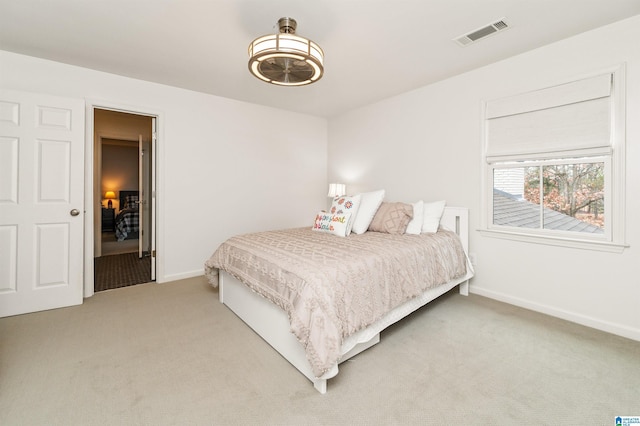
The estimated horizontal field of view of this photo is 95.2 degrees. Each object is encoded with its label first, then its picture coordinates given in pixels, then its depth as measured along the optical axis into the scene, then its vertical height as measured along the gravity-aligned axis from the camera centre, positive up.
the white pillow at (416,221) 3.09 -0.07
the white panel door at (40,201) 2.62 +0.09
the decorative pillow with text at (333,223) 3.04 -0.11
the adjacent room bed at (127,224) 6.24 -0.26
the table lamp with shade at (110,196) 7.57 +0.40
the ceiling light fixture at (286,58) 1.82 +1.04
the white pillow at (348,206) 3.13 +0.08
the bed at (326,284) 1.66 -0.51
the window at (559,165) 2.33 +0.46
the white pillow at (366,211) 3.20 +0.03
